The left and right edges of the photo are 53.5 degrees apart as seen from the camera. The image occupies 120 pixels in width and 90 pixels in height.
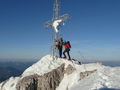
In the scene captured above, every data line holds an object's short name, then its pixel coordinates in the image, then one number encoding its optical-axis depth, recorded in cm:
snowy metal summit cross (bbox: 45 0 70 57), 1602
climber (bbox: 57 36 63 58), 1544
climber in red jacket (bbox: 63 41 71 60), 1471
